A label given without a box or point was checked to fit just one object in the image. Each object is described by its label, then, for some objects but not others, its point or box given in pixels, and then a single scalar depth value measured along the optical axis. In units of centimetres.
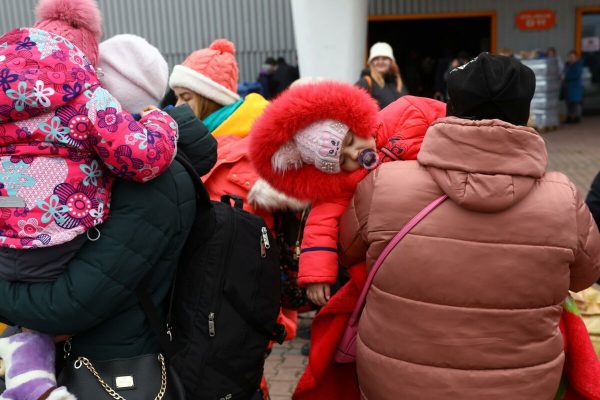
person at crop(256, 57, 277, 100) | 1431
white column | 970
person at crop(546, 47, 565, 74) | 1608
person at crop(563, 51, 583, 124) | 1655
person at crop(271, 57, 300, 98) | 1406
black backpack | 201
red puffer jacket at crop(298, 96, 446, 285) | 223
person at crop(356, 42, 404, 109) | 681
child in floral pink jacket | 163
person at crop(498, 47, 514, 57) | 1541
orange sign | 1723
